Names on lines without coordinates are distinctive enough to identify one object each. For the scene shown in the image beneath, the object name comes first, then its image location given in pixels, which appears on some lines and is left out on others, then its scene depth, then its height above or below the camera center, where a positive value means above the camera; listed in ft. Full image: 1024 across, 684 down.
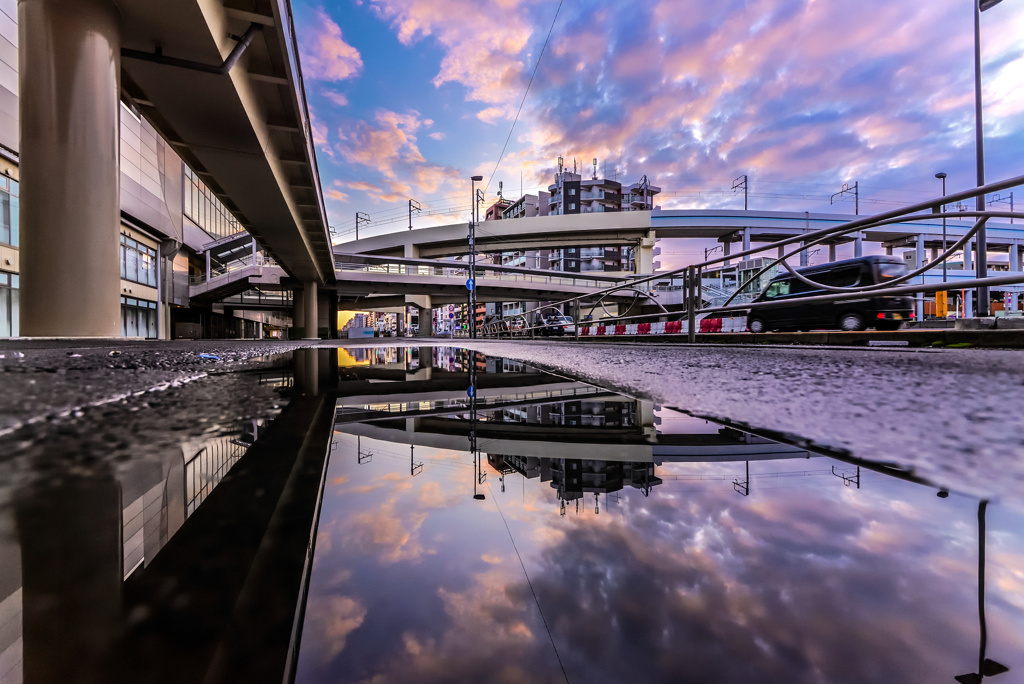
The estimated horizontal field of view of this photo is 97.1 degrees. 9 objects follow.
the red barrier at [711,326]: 39.59 +1.29
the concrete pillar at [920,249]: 130.00 +25.80
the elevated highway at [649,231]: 129.18 +32.35
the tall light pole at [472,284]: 75.71 +10.58
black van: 33.45 +2.54
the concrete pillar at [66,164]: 17.81 +7.37
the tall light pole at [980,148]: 31.50 +17.88
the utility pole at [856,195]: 148.44 +48.29
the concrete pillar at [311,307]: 89.83 +7.60
